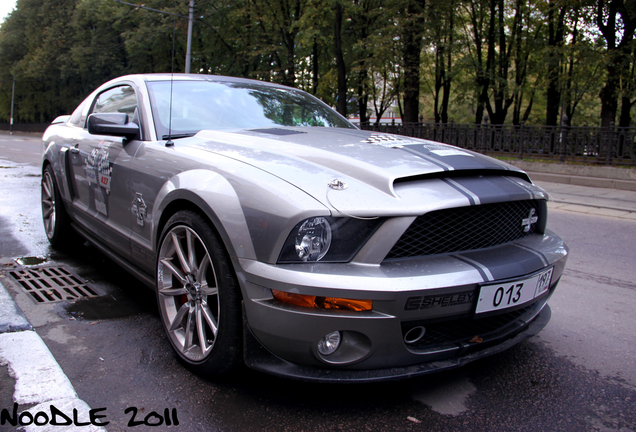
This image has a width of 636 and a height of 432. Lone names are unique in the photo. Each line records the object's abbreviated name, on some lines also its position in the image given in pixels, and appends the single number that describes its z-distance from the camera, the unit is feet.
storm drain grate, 11.50
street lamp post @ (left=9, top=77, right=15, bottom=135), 176.32
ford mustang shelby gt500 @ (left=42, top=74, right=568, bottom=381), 6.37
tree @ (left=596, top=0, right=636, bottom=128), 49.96
